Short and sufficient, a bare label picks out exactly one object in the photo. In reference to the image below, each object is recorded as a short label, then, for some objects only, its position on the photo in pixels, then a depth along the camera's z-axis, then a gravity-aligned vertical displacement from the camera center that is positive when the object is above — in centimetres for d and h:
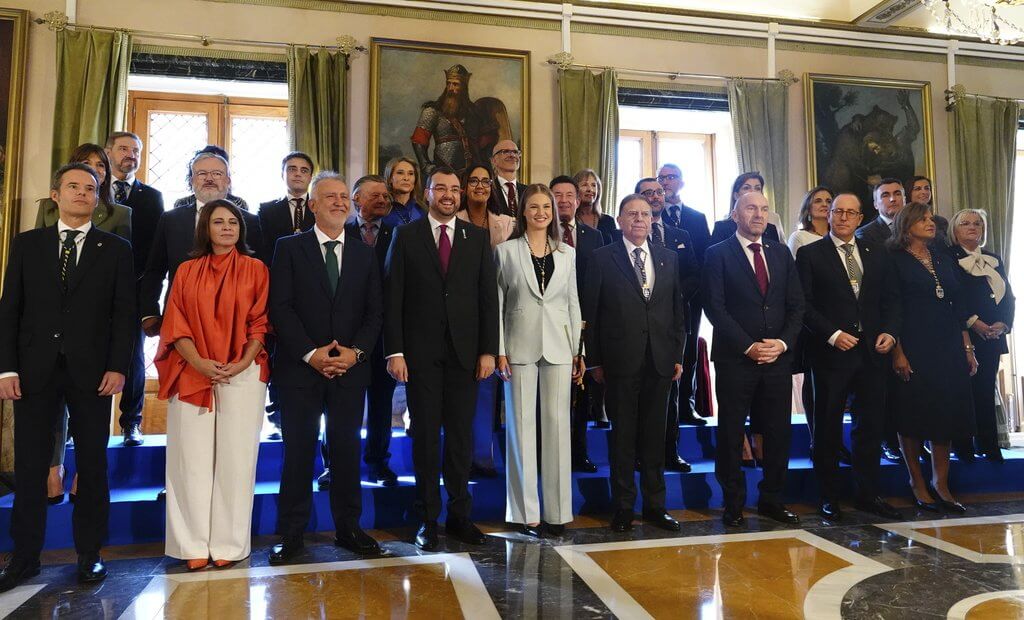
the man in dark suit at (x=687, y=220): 457 +94
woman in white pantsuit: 338 -4
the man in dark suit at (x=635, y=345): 351 +8
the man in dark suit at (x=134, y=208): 394 +92
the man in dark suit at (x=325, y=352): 306 +5
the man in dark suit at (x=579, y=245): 390 +66
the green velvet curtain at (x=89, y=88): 521 +211
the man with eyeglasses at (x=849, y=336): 382 +12
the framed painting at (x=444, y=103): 581 +222
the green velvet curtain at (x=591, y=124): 605 +210
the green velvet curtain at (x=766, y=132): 639 +213
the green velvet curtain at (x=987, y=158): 675 +200
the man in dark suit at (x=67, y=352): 277 +5
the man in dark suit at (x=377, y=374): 374 -7
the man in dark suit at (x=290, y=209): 389 +88
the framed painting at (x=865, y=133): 659 +220
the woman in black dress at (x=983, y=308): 459 +35
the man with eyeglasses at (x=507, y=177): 400 +110
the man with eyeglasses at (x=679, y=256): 420 +66
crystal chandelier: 432 +220
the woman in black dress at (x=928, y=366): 398 -4
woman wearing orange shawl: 297 -12
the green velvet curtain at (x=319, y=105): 561 +211
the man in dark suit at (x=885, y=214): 476 +105
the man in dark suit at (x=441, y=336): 322 +12
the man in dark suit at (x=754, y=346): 365 +8
